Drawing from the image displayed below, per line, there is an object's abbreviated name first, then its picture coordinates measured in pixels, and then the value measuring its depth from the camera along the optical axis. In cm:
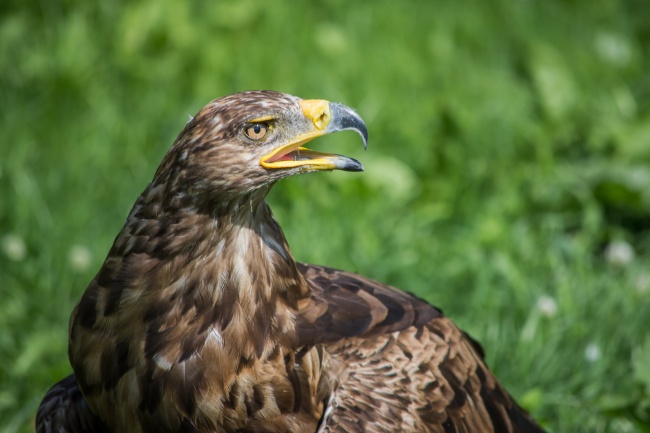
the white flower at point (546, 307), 931
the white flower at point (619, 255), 1053
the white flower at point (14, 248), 997
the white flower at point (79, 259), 979
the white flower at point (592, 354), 895
